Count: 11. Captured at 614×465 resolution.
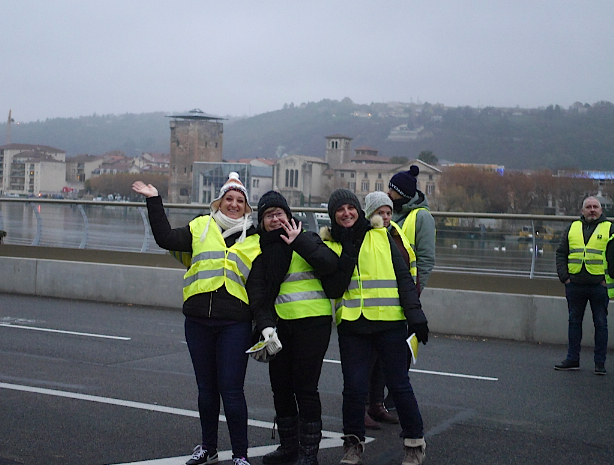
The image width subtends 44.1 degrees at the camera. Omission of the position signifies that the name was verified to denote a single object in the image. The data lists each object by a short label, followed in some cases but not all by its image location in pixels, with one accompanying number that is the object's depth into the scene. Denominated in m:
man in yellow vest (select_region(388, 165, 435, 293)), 6.26
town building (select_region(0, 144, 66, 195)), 109.06
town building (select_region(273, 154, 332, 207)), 188.88
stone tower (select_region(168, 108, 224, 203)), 195.12
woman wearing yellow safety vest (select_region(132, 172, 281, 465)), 4.71
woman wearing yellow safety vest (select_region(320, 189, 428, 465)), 4.91
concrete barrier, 10.45
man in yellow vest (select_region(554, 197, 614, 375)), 8.32
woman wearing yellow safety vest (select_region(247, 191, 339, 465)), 4.77
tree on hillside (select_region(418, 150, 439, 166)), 172.38
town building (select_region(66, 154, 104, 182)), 192.38
